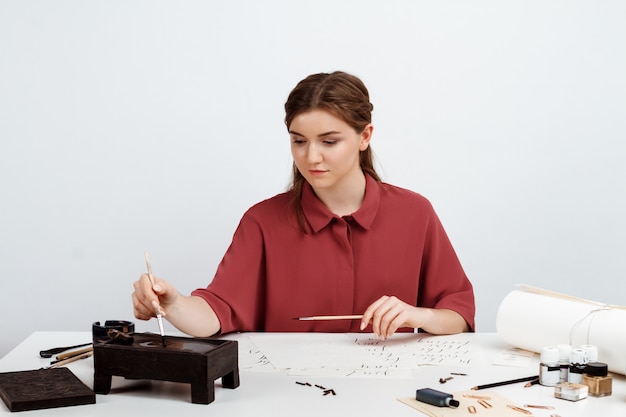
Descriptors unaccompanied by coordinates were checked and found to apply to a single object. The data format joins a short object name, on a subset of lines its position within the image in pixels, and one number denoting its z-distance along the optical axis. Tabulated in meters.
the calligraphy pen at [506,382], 2.23
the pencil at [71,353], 2.41
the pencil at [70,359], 2.38
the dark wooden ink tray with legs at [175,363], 2.15
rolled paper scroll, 2.31
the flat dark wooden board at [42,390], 2.11
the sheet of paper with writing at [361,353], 2.35
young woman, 2.78
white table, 2.11
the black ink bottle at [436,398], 2.12
